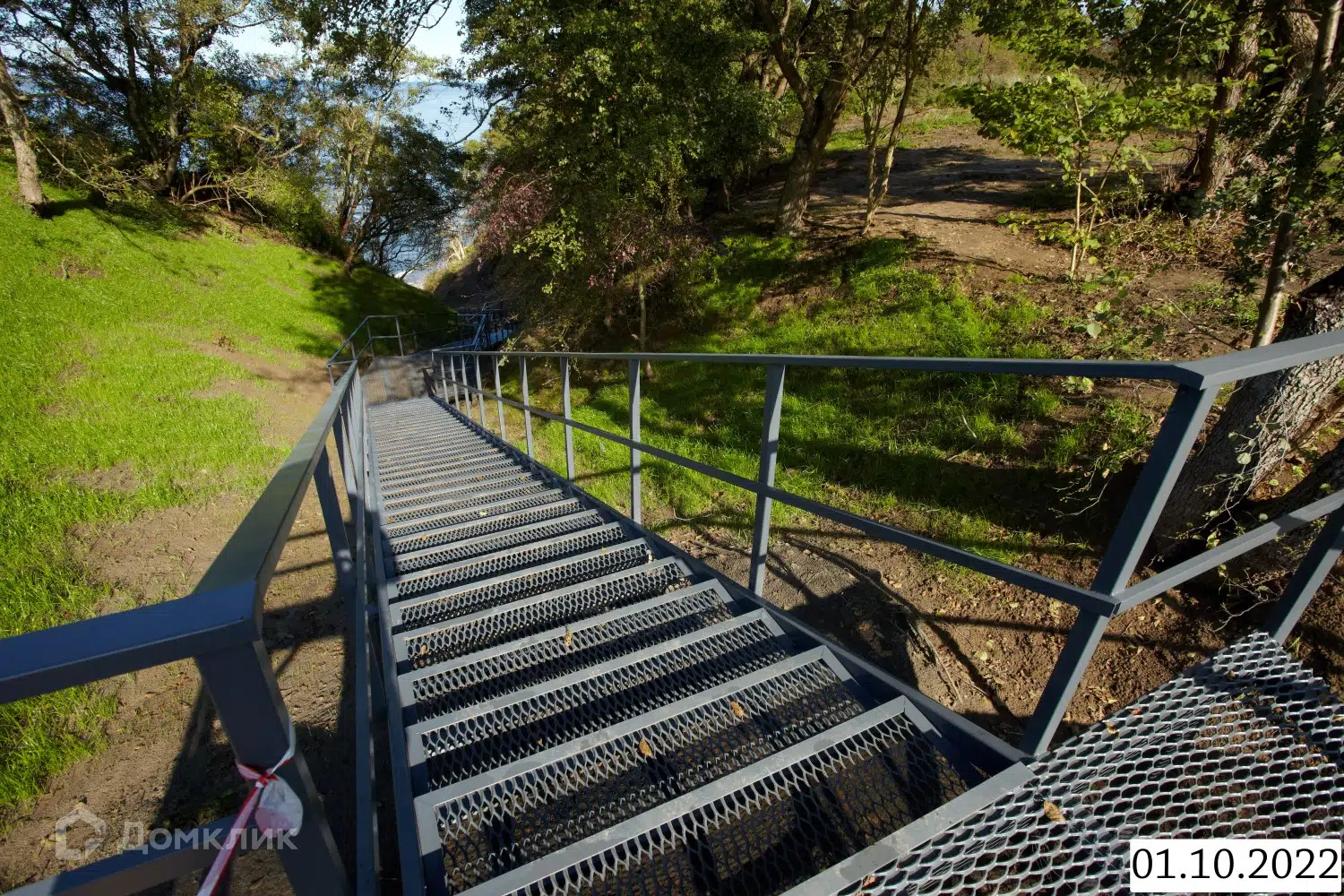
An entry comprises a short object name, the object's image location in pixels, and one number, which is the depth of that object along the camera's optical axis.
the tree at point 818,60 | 8.23
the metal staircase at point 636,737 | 1.29
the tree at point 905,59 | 7.20
